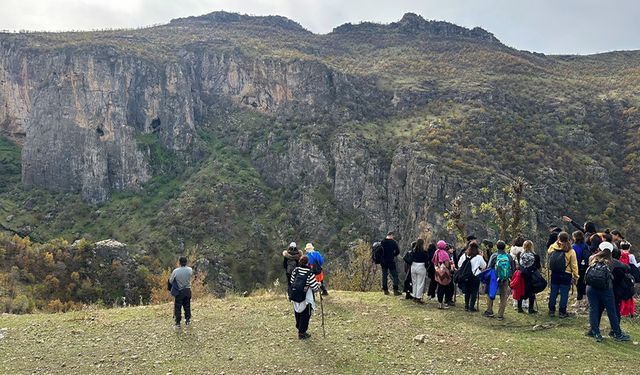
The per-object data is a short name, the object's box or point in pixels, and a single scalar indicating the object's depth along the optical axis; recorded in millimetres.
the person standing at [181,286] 11000
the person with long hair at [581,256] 11344
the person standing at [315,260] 12648
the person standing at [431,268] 12625
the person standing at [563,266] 10594
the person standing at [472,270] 11312
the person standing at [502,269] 10883
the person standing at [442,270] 12094
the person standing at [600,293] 9031
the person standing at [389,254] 13734
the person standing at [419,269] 12602
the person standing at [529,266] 11148
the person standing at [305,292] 9805
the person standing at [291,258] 11883
